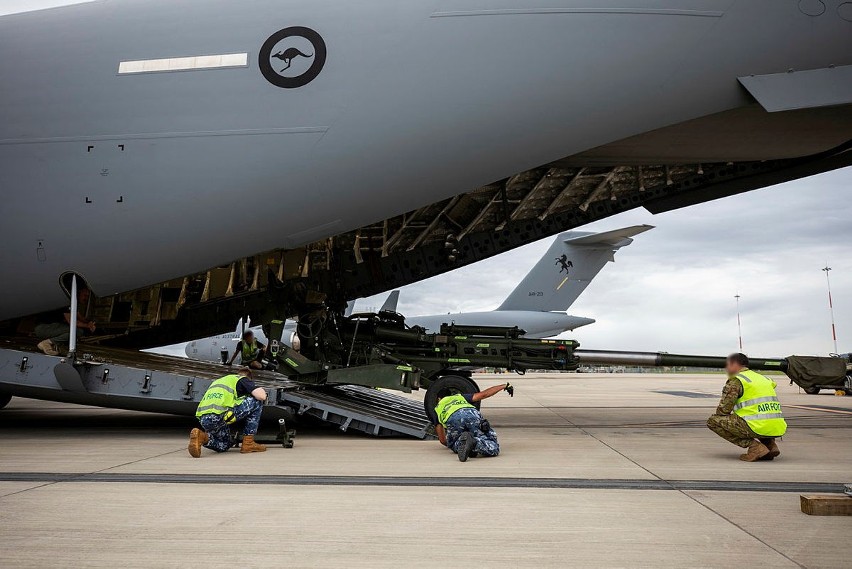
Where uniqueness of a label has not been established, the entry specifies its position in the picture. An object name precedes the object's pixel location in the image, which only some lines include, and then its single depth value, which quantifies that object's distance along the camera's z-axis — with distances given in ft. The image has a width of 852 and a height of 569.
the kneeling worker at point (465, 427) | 20.94
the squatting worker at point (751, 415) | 19.95
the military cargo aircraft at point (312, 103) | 23.12
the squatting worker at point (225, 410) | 22.21
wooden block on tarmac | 12.46
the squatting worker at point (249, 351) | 36.52
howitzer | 30.30
